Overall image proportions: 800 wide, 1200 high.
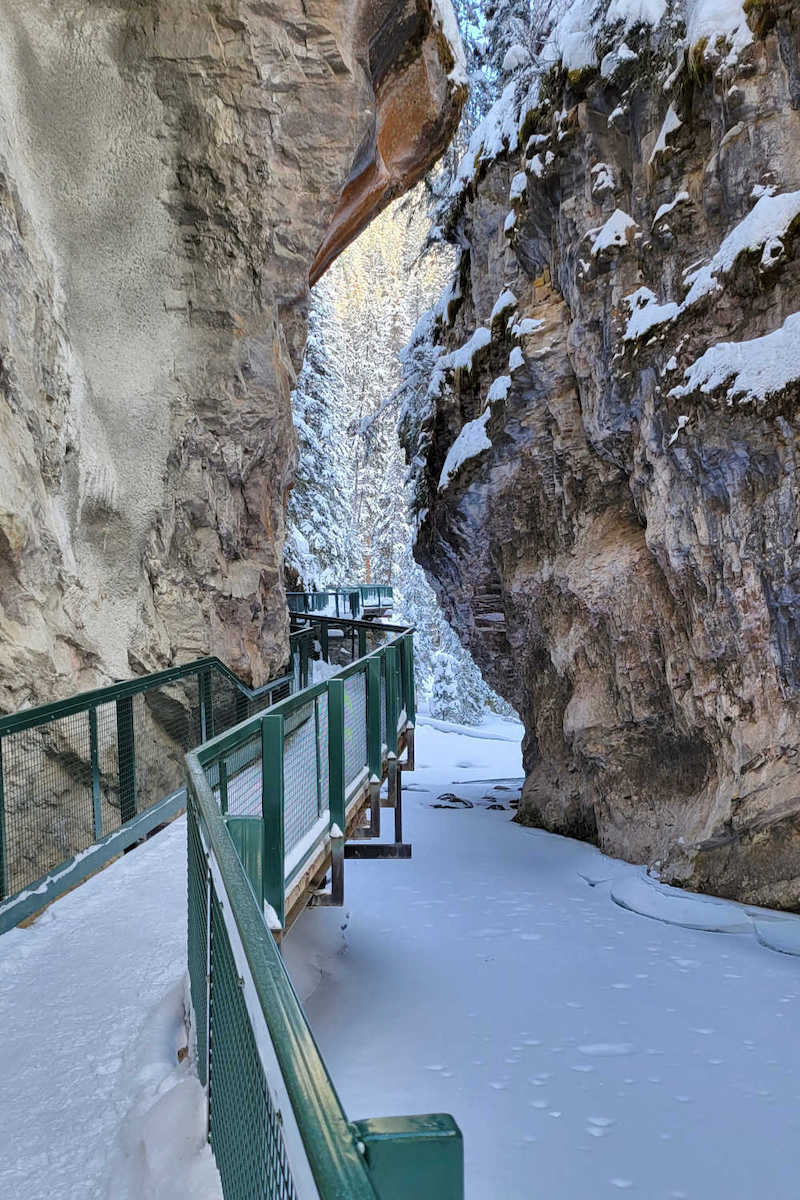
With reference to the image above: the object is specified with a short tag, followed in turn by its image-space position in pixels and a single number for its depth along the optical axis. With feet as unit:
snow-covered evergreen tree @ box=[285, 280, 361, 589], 88.12
